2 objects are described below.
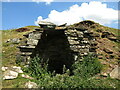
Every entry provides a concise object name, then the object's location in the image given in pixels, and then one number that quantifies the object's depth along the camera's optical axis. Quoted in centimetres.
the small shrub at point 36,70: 591
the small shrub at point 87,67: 596
